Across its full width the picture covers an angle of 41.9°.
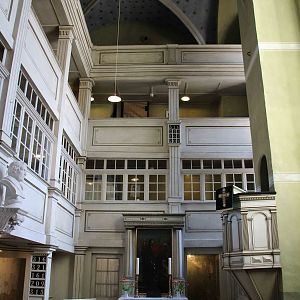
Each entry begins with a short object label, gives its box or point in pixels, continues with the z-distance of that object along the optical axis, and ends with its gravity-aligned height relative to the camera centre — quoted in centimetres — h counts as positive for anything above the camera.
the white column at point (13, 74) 602 +319
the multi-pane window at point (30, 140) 709 +264
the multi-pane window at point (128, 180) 1209 +296
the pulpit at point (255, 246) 675 +57
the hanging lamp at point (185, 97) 1358 +602
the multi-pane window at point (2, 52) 636 +352
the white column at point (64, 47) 991 +572
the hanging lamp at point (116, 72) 1065 +651
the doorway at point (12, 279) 897 +0
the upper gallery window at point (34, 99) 749 +355
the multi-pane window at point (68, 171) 1027 +288
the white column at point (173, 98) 1245 +559
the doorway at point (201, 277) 1430 +11
